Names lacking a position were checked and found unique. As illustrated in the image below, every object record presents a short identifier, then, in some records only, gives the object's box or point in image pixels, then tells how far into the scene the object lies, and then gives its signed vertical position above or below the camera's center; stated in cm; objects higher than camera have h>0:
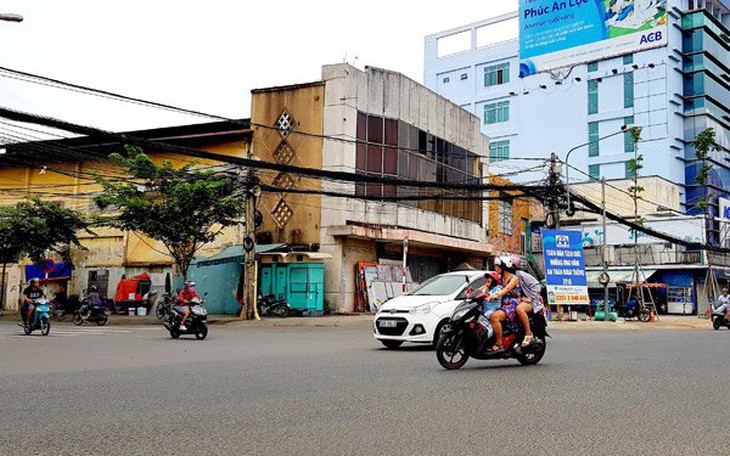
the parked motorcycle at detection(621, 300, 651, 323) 3456 -88
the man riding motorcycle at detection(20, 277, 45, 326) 1927 -53
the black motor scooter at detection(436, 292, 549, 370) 988 -67
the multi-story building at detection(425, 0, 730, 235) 5997 +1635
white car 1324 -44
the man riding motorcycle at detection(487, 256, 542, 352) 1005 -13
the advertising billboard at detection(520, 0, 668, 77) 5328 +1940
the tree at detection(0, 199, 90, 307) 3014 +210
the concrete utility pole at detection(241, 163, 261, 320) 2658 +108
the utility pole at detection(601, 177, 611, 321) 2800 +48
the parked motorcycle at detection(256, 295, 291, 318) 2800 -87
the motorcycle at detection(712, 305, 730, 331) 2670 -94
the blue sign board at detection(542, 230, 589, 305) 2641 +81
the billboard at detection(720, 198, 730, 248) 4922 +462
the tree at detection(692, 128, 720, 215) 4392 +870
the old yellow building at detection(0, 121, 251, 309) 3281 +424
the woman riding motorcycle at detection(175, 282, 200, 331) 1753 -44
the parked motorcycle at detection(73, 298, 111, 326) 2666 -123
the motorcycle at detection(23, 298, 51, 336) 1923 -102
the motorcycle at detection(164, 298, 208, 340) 1747 -93
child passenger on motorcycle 1006 -3
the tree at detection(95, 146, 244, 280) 2656 +283
